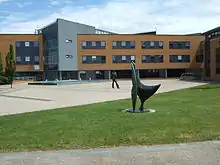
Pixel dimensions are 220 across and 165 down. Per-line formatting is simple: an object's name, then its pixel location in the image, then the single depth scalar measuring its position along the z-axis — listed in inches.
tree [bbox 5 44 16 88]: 1409.9
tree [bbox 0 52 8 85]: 1766.7
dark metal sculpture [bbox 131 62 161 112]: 467.2
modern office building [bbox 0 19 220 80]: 2449.6
